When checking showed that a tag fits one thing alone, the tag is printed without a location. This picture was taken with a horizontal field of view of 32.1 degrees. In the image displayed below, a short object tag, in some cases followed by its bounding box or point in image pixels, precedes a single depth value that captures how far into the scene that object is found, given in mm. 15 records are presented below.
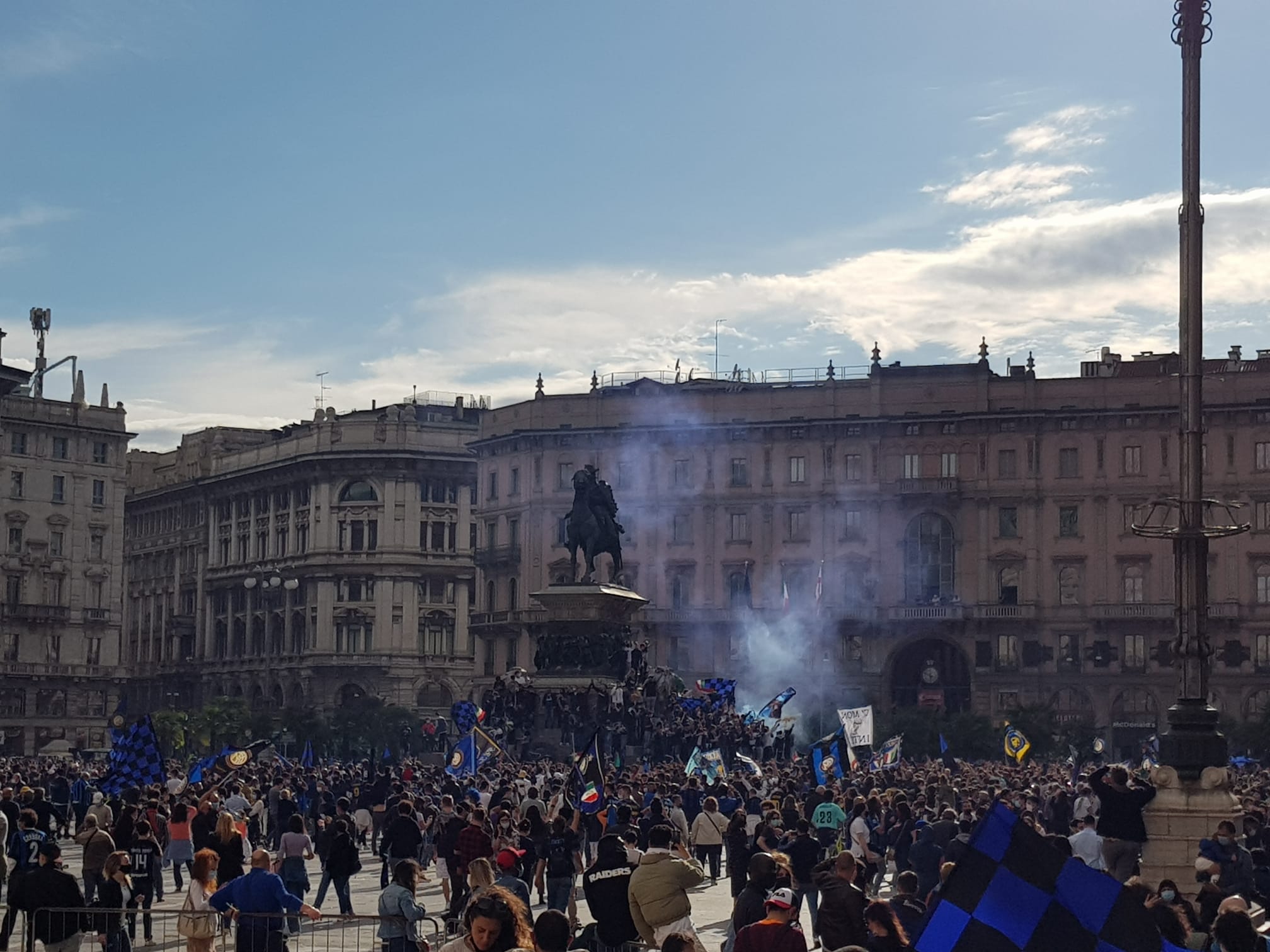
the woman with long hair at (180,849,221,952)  18469
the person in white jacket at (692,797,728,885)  31344
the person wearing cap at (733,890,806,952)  12789
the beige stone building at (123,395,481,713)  119938
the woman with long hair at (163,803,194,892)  28797
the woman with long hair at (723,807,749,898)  26219
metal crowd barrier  17094
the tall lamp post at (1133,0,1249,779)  24125
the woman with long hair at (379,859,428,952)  17344
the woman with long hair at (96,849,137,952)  18375
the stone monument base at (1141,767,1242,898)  23750
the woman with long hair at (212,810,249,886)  21984
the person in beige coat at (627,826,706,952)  15352
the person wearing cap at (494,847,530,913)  19359
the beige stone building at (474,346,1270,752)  94375
